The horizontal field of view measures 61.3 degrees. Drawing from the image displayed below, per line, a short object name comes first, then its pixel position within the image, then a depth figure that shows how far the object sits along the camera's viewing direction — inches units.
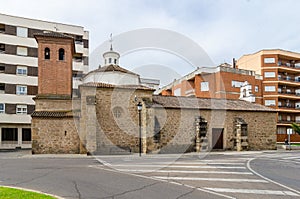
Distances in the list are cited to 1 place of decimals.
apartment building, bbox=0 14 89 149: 1208.2
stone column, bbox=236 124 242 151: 963.3
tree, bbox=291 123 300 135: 1369.3
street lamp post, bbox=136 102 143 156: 787.7
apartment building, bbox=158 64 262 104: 1642.5
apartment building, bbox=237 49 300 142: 1792.6
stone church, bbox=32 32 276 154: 816.3
